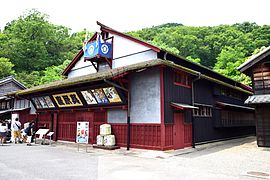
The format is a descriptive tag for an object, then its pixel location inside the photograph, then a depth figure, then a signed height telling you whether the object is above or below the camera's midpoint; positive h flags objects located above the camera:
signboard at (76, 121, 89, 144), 13.24 -1.06
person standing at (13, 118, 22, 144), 17.27 -1.27
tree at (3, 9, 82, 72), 43.97 +15.11
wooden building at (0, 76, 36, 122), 23.11 +0.97
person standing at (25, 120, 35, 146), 17.86 -1.23
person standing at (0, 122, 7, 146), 16.23 -1.25
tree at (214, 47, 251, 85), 40.55 +9.94
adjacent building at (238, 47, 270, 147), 13.80 +1.53
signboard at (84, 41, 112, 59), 16.19 +4.74
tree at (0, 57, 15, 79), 37.72 +7.86
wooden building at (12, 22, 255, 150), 12.48 +1.02
